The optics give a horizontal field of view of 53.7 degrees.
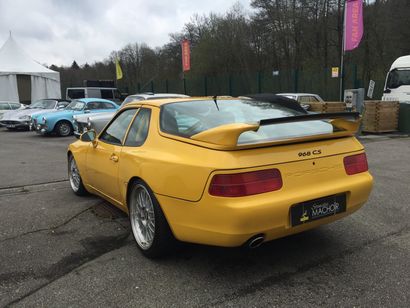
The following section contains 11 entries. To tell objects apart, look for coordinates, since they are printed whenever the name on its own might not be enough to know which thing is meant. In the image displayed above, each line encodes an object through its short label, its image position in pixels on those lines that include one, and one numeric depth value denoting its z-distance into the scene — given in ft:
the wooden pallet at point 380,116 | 46.09
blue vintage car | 49.39
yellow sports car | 9.49
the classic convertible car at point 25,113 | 59.98
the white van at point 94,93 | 82.38
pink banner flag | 54.44
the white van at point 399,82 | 53.09
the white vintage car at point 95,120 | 32.76
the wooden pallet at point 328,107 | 45.39
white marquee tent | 83.56
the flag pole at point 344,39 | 55.86
